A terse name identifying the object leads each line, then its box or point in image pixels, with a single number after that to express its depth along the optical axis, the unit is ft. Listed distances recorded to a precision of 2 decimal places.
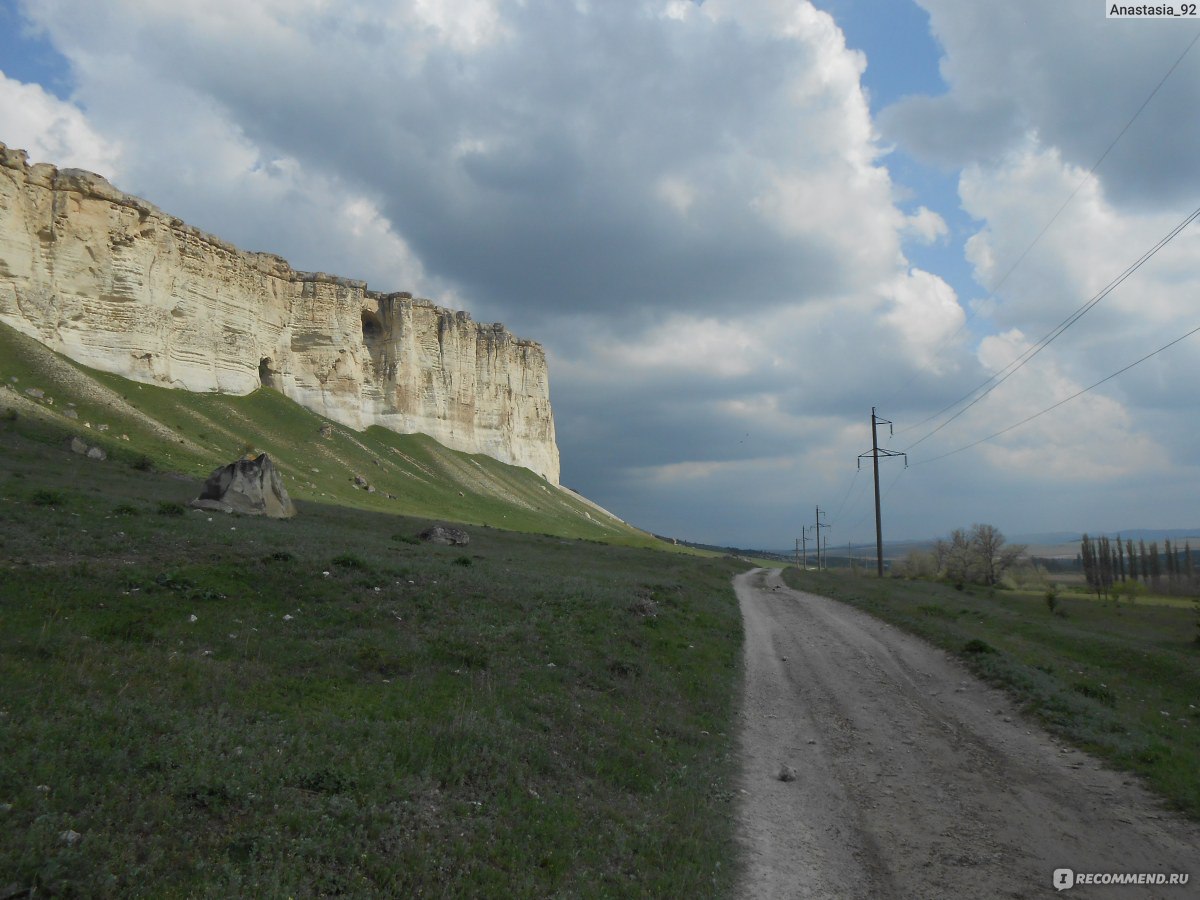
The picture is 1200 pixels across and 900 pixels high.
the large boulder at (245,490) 101.50
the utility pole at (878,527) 160.15
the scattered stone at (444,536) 123.65
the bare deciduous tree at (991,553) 214.07
